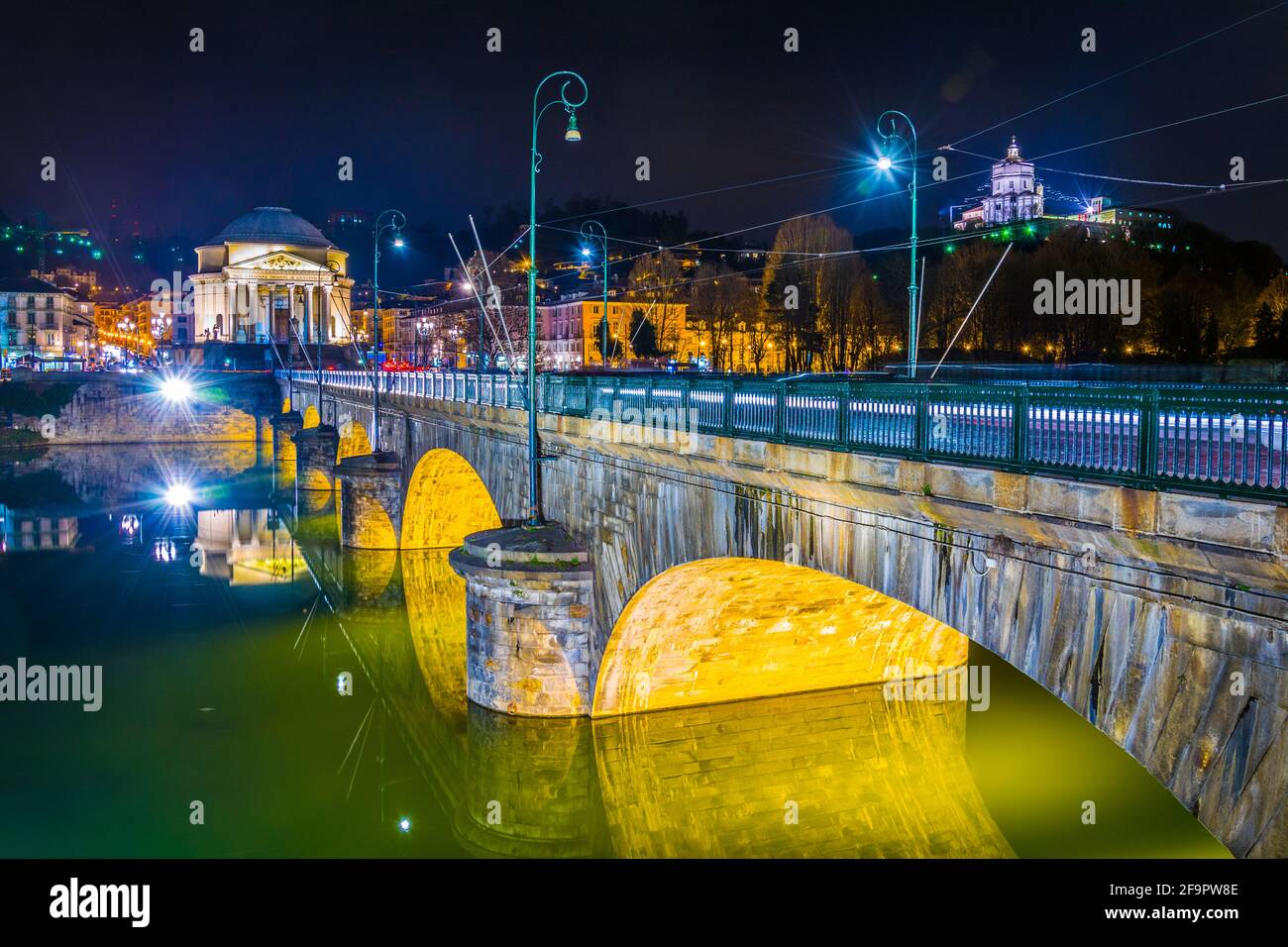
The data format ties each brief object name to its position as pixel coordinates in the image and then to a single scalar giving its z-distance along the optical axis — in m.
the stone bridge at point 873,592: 6.89
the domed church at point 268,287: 123.88
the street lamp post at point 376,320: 36.58
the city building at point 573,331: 96.81
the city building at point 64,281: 184.40
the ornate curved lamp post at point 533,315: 17.89
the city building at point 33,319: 127.25
